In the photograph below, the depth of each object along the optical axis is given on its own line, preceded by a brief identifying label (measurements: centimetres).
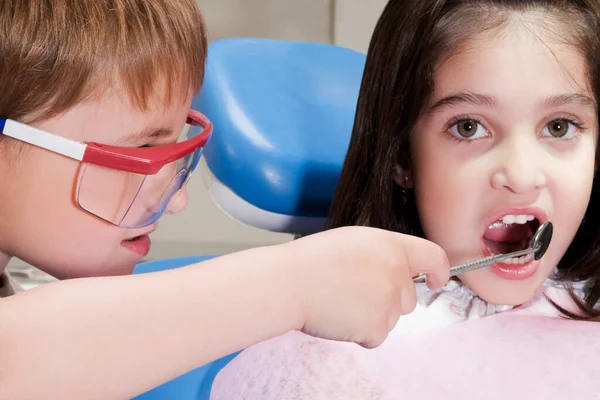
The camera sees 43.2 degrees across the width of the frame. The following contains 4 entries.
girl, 81
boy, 57
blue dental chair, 116
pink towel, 76
